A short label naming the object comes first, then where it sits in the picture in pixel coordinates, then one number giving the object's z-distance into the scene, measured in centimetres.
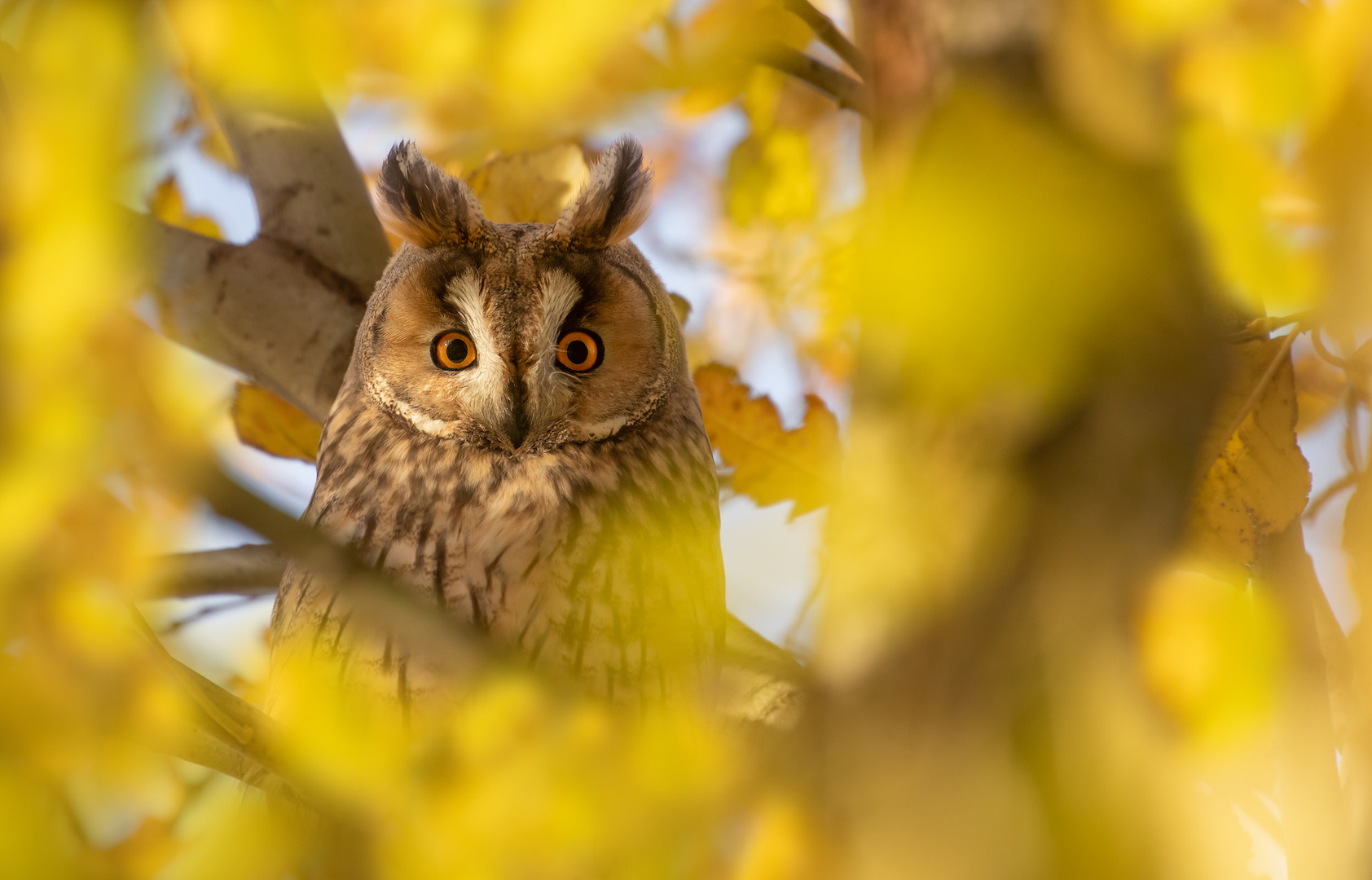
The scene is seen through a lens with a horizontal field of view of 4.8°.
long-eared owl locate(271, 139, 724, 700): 448
